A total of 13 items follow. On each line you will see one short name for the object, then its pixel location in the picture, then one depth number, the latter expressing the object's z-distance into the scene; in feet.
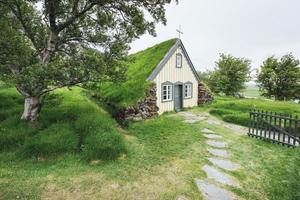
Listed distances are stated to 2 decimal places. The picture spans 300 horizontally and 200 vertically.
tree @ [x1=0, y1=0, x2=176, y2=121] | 24.26
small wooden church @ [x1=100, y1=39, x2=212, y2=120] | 41.83
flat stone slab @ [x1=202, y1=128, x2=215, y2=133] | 33.50
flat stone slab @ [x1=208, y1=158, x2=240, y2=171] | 20.42
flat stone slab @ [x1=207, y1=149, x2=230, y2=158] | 23.59
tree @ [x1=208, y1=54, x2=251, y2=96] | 84.38
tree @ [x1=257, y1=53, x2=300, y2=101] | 73.61
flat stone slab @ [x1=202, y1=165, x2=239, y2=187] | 17.43
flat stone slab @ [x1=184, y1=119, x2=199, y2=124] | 39.70
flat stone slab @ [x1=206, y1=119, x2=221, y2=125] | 40.05
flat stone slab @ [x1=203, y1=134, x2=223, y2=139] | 30.48
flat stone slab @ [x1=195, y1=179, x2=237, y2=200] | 15.20
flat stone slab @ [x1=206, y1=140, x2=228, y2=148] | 26.81
